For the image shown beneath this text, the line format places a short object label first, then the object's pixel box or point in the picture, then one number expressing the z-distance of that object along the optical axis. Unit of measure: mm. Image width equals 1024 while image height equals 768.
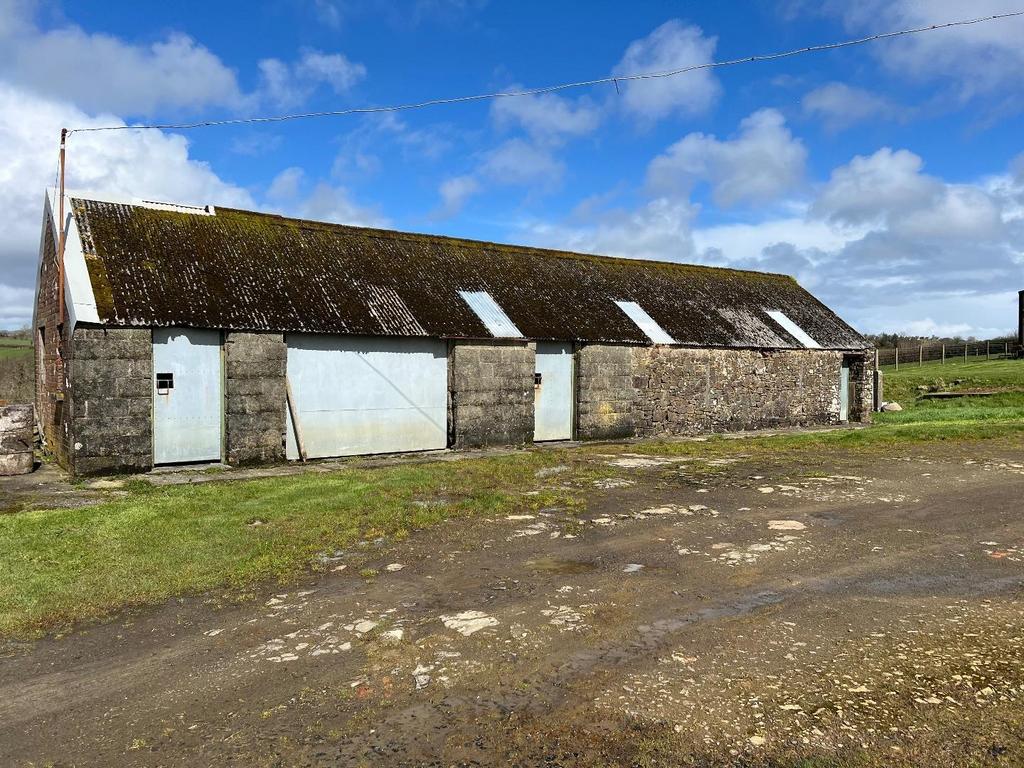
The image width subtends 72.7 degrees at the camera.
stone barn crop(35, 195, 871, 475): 13414
